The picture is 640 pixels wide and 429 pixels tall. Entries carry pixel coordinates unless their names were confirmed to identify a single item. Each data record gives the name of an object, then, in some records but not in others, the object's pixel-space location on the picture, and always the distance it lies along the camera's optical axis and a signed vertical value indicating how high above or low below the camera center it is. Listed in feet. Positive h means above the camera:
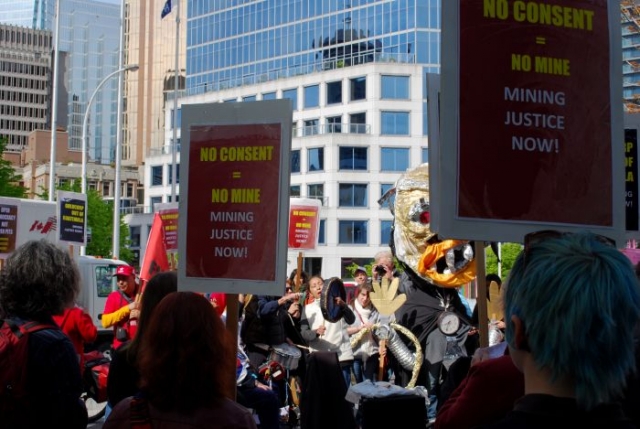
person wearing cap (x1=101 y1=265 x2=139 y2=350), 31.01 -1.72
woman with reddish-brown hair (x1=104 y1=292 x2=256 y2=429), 11.23 -1.31
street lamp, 151.31 +13.86
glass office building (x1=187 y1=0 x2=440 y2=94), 232.73 +51.08
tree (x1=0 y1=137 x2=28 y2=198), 160.25 +11.38
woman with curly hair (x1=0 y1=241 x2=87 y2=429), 13.25 -1.04
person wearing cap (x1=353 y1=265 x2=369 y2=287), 44.09 -0.92
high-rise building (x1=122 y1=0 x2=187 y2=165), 439.63 +76.10
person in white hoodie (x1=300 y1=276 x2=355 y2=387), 42.50 -3.23
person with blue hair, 7.32 -0.56
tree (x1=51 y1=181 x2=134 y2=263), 243.40 +6.18
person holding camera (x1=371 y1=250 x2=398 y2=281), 37.92 -0.43
